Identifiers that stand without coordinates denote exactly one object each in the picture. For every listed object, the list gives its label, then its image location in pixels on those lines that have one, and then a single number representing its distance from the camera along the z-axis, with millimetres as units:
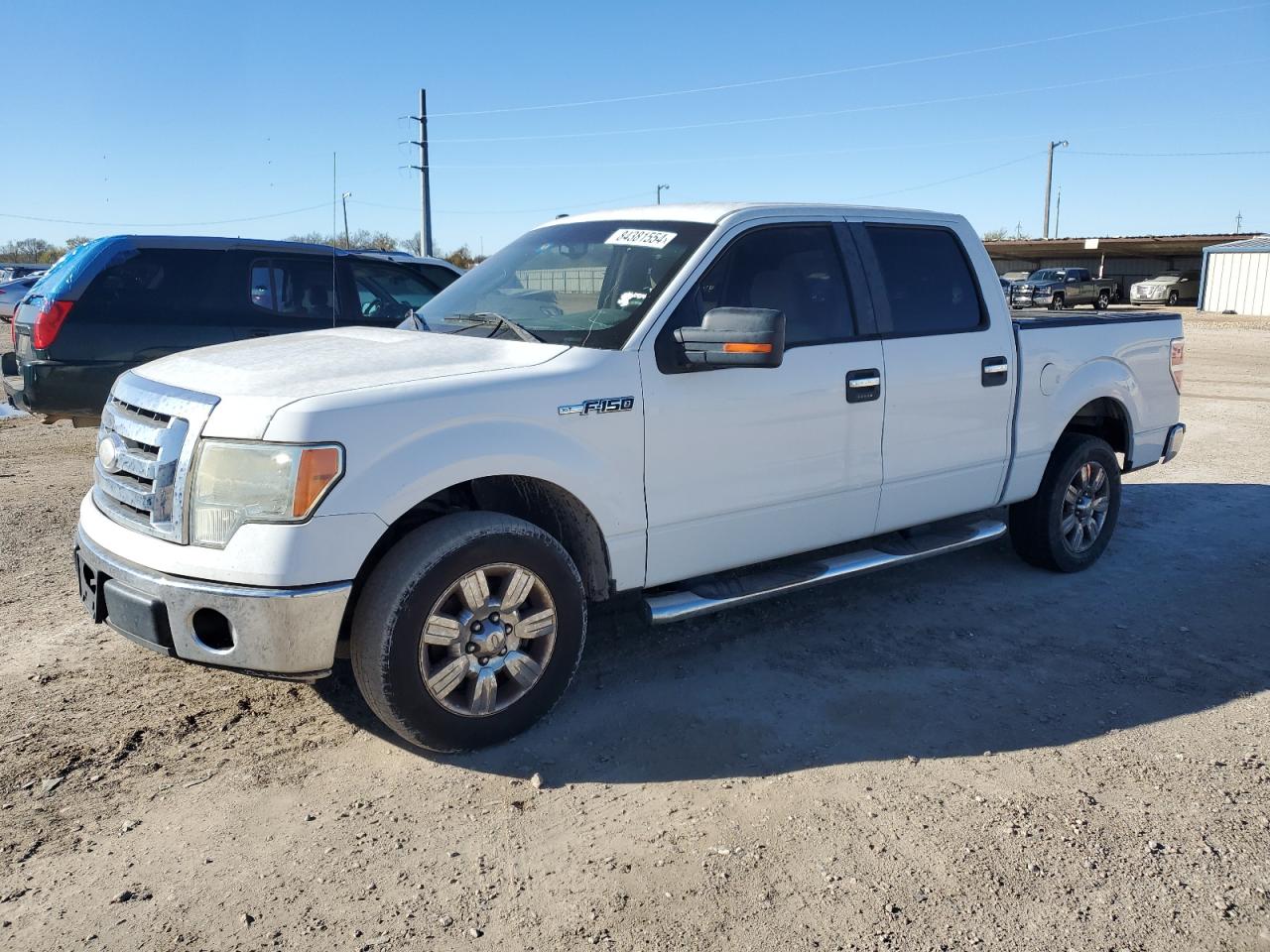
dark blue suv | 7477
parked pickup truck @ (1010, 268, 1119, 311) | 38656
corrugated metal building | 39844
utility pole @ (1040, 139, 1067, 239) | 68812
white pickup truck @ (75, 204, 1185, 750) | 3305
